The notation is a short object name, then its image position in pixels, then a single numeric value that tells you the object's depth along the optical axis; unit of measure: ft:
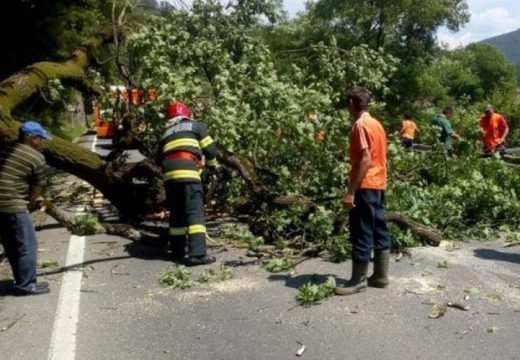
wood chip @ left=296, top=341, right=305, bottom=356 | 14.30
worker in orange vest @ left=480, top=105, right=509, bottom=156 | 44.01
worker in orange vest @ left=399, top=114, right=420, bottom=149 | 43.22
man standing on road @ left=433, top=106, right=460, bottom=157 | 31.68
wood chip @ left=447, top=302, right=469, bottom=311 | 16.85
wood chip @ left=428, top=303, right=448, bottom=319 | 16.34
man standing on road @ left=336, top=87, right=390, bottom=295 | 17.92
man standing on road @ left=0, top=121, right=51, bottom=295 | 18.51
